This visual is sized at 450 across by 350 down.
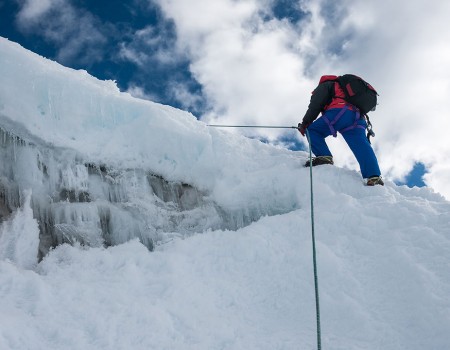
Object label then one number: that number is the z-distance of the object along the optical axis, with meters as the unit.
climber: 5.68
